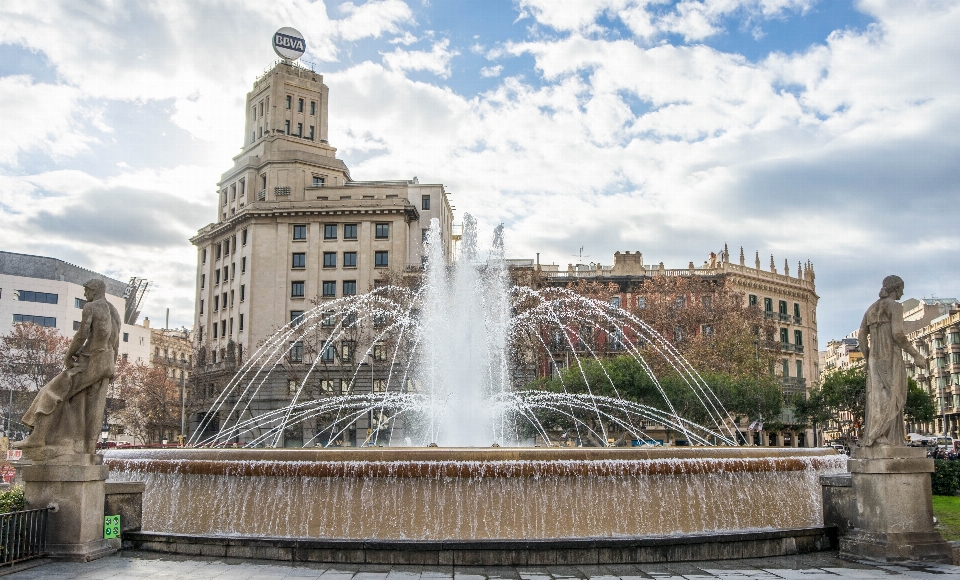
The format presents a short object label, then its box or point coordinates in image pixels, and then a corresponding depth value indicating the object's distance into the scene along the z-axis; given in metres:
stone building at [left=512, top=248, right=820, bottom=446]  66.69
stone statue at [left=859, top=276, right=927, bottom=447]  11.36
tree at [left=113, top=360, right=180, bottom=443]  72.38
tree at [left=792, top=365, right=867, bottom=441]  57.66
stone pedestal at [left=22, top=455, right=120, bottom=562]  10.23
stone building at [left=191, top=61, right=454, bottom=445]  66.25
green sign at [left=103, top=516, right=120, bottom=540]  11.09
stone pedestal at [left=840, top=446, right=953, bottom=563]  10.77
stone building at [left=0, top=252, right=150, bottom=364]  81.50
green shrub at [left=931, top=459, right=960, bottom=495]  25.27
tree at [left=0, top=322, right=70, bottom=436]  63.44
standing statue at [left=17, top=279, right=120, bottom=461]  10.51
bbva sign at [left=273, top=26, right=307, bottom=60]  76.44
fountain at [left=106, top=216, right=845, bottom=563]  10.70
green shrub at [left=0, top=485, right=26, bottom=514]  9.94
